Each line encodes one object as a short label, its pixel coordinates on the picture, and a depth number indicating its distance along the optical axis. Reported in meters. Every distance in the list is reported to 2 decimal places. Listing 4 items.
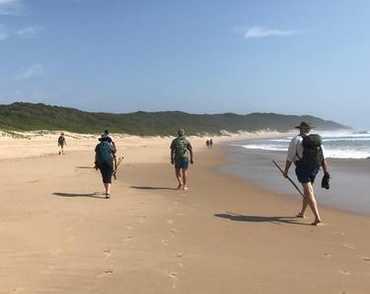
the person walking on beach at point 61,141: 36.23
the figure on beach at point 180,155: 15.95
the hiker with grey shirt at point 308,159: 10.38
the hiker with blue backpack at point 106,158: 13.98
